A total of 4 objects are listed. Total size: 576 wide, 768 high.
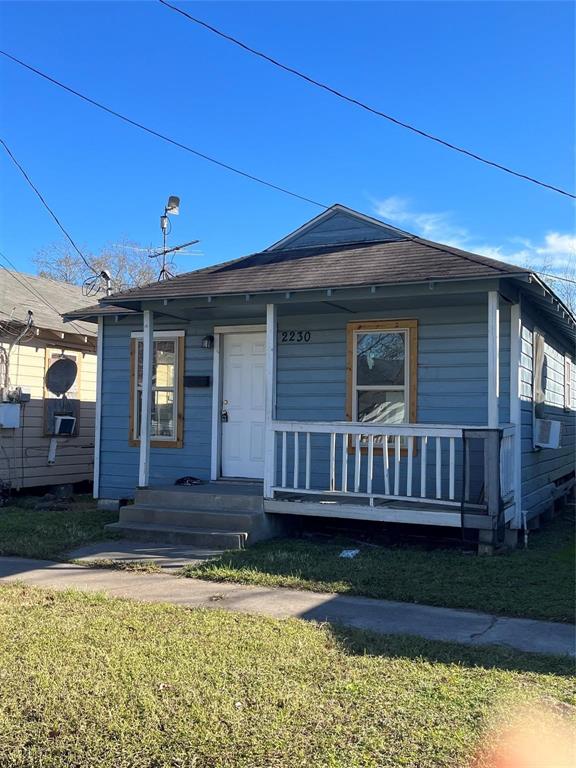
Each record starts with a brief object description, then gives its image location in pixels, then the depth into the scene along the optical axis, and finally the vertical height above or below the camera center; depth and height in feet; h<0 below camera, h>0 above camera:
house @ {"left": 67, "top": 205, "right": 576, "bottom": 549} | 25.93 +1.18
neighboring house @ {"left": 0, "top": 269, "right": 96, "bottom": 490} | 39.11 +0.88
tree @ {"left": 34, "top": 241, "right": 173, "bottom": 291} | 103.30 +19.74
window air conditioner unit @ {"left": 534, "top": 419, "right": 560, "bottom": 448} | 32.01 -0.75
